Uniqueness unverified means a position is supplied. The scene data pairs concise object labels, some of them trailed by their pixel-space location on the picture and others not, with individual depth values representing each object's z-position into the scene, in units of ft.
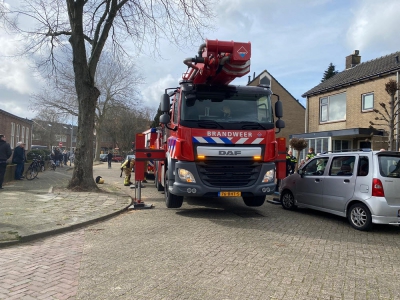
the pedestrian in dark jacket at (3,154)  38.01
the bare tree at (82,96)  38.75
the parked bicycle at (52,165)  78.38
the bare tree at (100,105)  127.54
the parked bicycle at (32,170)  50.20
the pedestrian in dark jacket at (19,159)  47.47
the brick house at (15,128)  92.02
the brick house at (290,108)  110.63
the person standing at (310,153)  45.20
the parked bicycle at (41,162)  62.02
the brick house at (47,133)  186.98
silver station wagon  22.45
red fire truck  24.82
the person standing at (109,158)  102.50
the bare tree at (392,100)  36.78
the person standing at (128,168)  48.24
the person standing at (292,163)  43.75
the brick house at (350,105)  59.41
